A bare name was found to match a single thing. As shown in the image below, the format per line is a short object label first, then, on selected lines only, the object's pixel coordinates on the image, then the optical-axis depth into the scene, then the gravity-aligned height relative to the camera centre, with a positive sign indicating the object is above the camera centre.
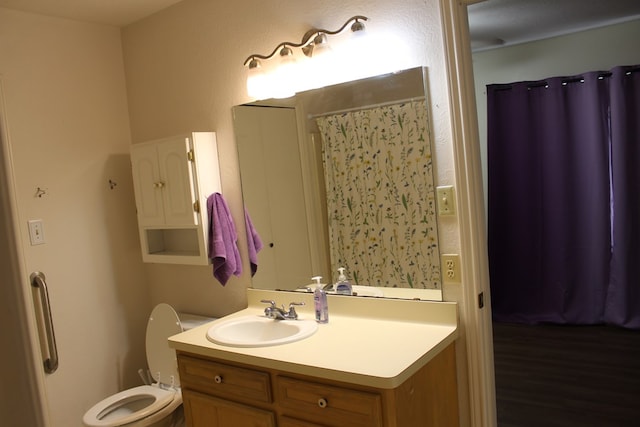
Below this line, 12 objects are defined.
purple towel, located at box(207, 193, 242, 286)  2.47 -0.25
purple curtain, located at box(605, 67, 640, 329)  3.71 -0.27
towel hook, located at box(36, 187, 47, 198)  2.54 +0.08
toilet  2.38 -0.99
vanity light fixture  2.13 +0.51
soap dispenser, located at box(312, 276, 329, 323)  2.16 -0.53
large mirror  2.00 -0.04
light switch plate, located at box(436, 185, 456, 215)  1.92 -0.12
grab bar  2.07 -0.38
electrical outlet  1.94 -0.39
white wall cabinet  2.48 +0.03
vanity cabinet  1.58 -0.75
